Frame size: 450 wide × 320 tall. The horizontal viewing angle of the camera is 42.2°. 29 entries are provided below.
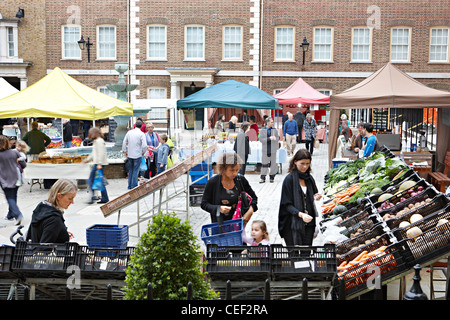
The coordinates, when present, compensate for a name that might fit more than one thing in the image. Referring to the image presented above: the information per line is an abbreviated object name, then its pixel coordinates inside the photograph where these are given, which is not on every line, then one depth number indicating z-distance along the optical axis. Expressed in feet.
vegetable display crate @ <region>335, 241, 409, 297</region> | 15.72
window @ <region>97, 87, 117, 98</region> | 101.60
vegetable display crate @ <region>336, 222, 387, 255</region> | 18.57
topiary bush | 12.76
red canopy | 79.61
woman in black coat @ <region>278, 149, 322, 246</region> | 20.71
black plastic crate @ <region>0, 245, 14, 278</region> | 15.96
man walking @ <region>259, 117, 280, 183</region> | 53.01
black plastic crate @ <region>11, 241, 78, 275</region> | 16.02
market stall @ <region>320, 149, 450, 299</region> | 15.71
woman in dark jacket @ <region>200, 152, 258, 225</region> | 21.26
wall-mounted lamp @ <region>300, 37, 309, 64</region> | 91.86
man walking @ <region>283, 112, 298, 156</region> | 69.26
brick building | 95.55
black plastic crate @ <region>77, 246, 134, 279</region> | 16.01
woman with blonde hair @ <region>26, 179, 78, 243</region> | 16.99
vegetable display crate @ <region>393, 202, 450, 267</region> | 15.52
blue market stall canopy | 52.19
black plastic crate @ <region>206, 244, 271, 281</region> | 15.31
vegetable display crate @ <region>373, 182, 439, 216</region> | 20.39
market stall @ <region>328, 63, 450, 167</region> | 40.19
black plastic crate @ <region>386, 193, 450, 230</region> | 18.62
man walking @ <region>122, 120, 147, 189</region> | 46.03
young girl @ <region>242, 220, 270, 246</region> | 20.38
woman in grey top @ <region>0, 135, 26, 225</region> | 33.99
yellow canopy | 41.73
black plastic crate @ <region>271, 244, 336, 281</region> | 15.24
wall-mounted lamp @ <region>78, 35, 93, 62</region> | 90.84
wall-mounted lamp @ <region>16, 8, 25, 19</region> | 98.04
